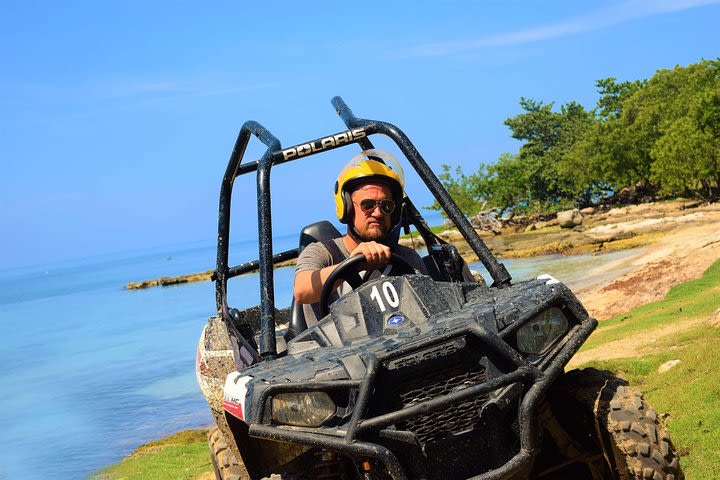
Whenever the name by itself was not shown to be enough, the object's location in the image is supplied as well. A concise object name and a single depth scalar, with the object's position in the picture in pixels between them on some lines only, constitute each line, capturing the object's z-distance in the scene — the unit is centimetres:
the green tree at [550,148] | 6945
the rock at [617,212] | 5101
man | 542
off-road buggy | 379
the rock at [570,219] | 5222
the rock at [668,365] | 817
